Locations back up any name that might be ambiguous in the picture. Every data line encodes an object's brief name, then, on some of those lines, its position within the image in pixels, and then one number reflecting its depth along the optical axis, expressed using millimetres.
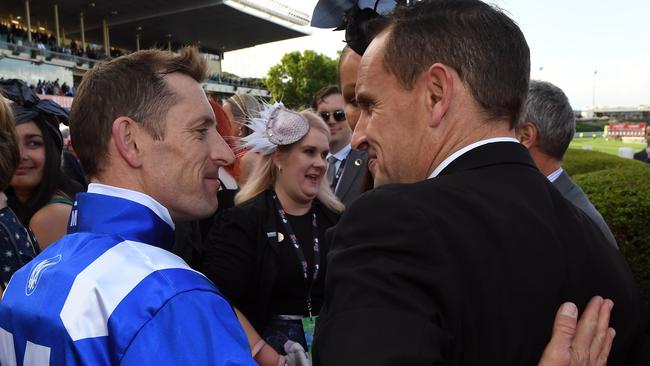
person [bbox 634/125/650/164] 9866
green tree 60031
